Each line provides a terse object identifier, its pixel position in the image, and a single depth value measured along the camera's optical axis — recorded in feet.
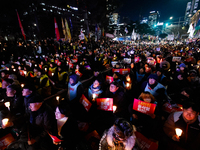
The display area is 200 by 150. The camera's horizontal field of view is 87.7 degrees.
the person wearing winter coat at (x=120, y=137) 5.88
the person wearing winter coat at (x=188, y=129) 7.19
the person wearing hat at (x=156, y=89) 13.73
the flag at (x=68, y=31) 44.98
